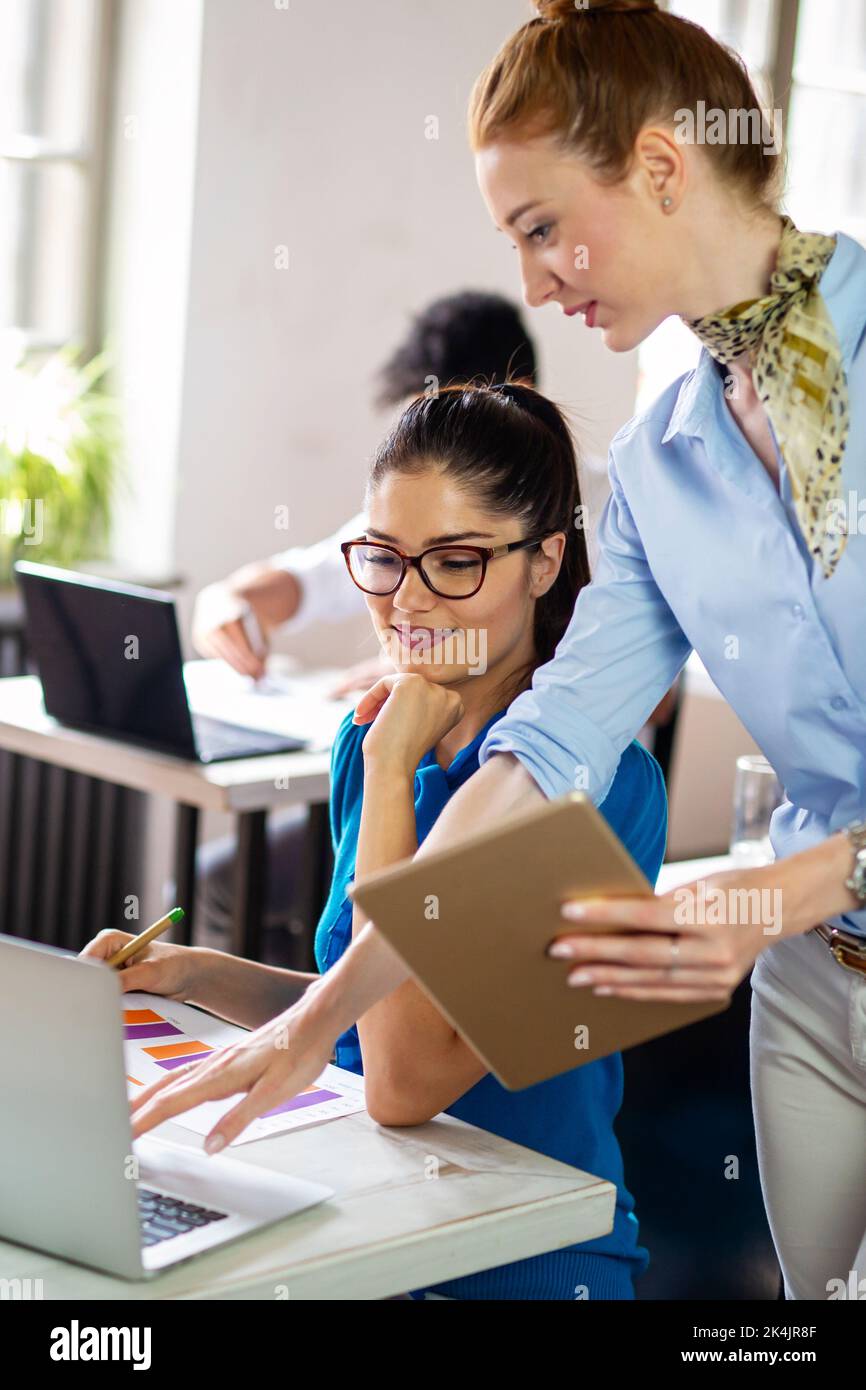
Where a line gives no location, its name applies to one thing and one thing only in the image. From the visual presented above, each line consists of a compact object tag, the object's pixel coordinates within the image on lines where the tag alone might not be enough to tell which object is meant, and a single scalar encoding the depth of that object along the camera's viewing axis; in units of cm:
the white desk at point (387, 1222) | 207
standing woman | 224
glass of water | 325
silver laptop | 202
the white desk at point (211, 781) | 337
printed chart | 228
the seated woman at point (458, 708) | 236
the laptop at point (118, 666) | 338
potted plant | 434
